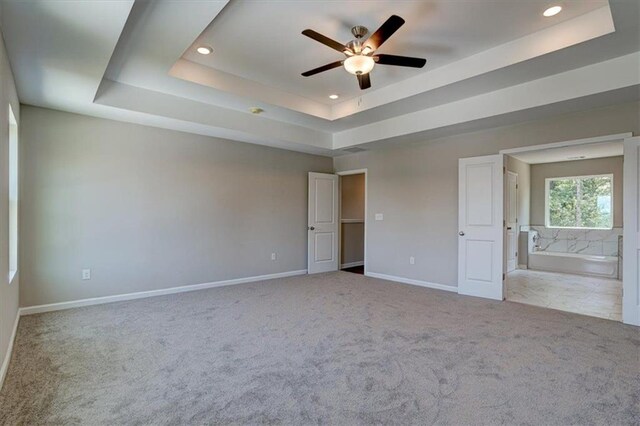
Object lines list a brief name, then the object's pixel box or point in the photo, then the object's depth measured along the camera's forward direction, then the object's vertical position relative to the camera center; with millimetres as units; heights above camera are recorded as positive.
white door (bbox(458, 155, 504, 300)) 4695 -170
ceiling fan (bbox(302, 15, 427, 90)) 2636 +1376
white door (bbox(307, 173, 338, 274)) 6629 -202
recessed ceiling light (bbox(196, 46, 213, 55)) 3402 +1694
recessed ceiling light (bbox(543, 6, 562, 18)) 2725 +1694
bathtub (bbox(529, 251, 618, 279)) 6488 -1006
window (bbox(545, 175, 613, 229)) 7422 +300
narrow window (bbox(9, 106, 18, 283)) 3322 +187
